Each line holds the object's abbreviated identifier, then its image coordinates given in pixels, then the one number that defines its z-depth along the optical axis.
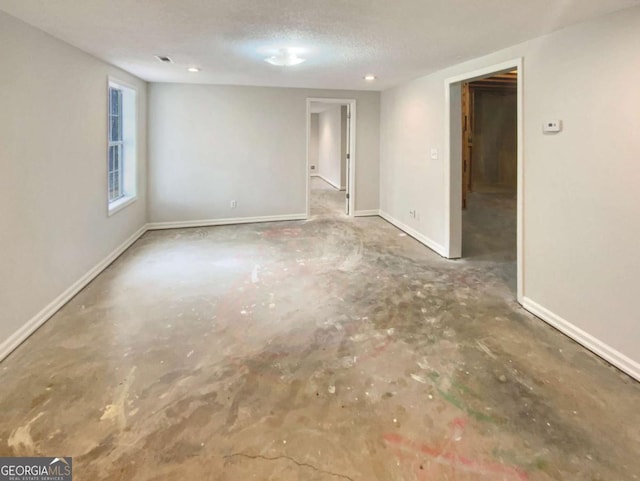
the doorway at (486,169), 4.13
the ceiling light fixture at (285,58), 3.80
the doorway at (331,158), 7.04
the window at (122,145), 5.18
